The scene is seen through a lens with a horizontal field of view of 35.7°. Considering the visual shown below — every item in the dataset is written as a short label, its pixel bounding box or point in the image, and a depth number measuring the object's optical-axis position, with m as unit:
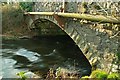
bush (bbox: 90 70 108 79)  5.02
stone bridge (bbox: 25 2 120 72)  5.67
